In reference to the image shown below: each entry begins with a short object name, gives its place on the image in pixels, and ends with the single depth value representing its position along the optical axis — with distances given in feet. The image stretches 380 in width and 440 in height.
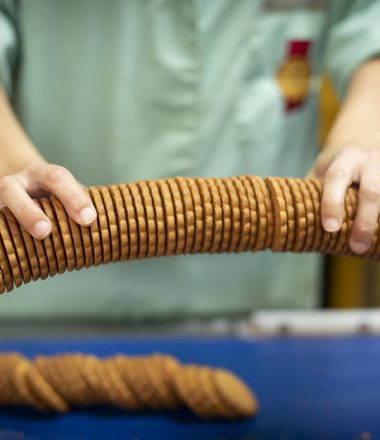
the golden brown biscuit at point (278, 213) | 1.59
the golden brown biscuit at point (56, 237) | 1.52
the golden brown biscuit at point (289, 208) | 1.61
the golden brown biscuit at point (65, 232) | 1.52
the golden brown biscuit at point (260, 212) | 1.61
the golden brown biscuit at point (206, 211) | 1.57
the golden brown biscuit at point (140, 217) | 1.53
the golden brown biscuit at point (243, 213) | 1.60
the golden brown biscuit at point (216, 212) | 1.58
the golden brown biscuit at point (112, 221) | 1.53
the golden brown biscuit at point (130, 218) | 1.53
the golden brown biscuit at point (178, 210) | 1.55
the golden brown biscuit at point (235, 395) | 2.35
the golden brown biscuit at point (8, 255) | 1.50
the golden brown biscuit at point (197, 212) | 1.57
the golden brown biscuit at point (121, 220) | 1.53
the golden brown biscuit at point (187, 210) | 1.56
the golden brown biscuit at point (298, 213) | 1.61
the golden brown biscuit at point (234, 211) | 1.59
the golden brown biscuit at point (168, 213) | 1.54
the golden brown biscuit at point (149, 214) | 1.53
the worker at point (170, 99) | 2.76
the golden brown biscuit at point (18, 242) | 1.51
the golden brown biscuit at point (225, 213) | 1.58
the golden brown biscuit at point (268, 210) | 1.61
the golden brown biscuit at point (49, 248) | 1.51
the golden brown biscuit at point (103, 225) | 1.53
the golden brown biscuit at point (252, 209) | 1.60
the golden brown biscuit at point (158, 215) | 1.54
